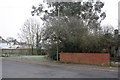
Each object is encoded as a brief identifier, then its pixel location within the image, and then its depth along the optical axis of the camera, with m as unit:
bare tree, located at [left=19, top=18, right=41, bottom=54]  34.86
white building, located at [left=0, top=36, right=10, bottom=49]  46.52
